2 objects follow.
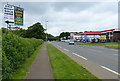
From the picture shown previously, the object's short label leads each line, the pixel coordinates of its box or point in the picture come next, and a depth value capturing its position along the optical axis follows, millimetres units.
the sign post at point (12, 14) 15219
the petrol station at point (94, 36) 37702
